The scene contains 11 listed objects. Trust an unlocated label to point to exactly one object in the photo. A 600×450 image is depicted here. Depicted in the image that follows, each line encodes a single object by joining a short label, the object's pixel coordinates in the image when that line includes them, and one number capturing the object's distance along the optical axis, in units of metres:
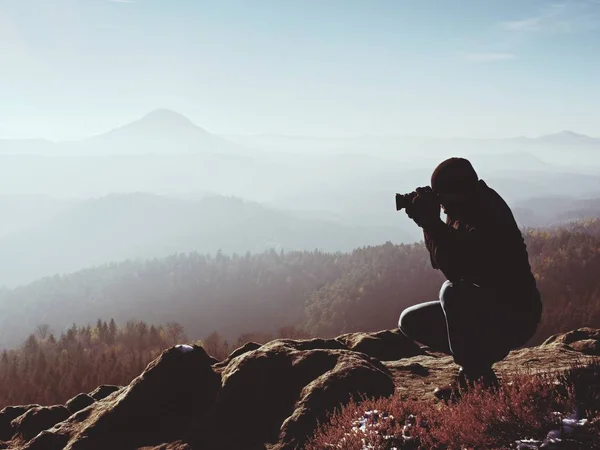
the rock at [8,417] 10.47
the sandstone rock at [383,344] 11.60
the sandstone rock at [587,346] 10.51
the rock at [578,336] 12.02
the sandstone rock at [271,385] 7.00
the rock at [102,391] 11.89
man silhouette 5.46
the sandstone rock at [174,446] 6.96
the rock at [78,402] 11.04
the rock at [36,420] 9.98
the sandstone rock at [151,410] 7.82
